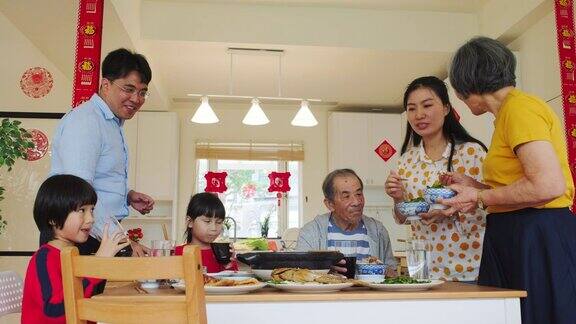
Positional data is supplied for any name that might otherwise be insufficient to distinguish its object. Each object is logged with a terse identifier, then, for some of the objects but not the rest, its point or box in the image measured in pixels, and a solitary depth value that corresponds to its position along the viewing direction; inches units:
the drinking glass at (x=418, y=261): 59.1
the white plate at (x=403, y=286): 51.2
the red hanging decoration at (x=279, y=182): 245.3
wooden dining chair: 40.5
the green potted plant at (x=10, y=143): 132.0
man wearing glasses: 69.1
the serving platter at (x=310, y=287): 49.9
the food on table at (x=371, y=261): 66.1
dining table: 47.6
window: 259.3
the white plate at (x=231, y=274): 58.1
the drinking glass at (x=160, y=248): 59.7
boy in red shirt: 57.6
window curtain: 251.8
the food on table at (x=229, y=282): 50.4
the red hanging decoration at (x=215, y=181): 236.2
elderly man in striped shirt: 88.6
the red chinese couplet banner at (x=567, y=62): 124.7
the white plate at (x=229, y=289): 49.1
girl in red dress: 101.3
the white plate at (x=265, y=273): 58.4
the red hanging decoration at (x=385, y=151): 247.6
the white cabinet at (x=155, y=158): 231.5
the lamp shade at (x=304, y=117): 177.0
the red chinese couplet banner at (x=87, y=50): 109.7
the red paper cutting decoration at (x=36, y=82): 177.2
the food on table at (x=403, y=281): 53.7
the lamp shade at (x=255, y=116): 172.7
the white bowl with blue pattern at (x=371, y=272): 58.2
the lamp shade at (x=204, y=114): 171.9
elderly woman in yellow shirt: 53.1
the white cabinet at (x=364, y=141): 246.7
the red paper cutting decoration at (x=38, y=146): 170.9
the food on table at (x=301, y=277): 52.3
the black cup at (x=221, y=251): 71.0
